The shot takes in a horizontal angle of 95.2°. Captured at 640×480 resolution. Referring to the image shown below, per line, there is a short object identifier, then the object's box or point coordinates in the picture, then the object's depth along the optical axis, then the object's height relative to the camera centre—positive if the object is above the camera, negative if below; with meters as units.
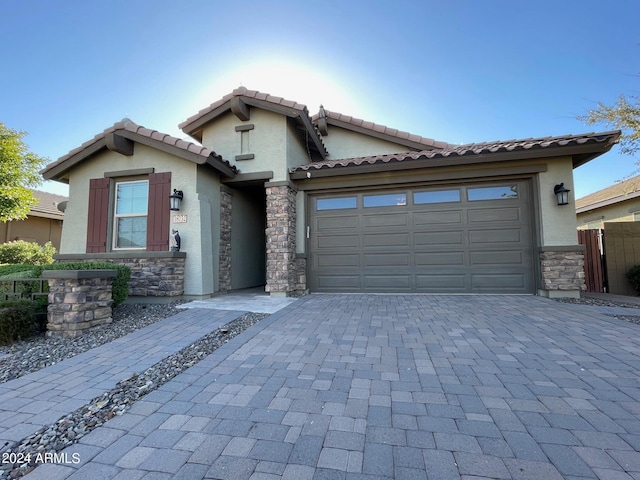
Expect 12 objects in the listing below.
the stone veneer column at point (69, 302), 4.09 -0.57
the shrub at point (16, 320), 3.86 -0.78
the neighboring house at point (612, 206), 10.55 +2.13
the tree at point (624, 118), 8.08 +3.96
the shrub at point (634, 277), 7.08 -0.48
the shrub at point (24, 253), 10.85 +0.36
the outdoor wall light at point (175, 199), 6.25 +1.34
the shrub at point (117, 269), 4.83 -0.15
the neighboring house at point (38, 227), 13.48 +1.73
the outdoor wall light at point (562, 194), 6.10 +1.33
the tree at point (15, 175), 10.20 +3.23
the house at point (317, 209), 6.24 +1.20
